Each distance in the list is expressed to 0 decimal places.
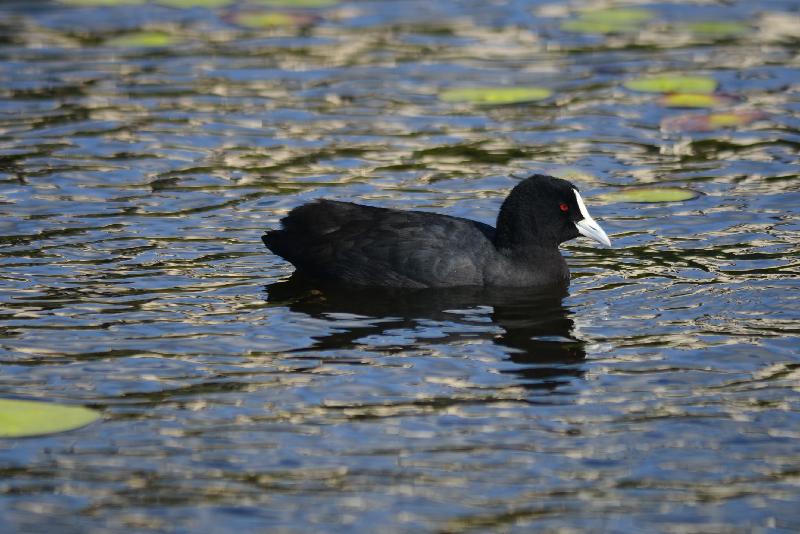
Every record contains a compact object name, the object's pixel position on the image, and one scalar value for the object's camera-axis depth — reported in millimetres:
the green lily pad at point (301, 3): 17812
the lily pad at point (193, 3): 17828
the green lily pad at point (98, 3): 17953
